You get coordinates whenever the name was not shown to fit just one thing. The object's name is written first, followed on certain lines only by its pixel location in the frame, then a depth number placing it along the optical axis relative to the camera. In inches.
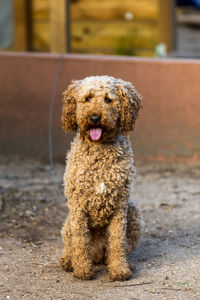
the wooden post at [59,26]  387.6
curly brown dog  210.6
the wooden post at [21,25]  476.6
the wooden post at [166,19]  466.4
